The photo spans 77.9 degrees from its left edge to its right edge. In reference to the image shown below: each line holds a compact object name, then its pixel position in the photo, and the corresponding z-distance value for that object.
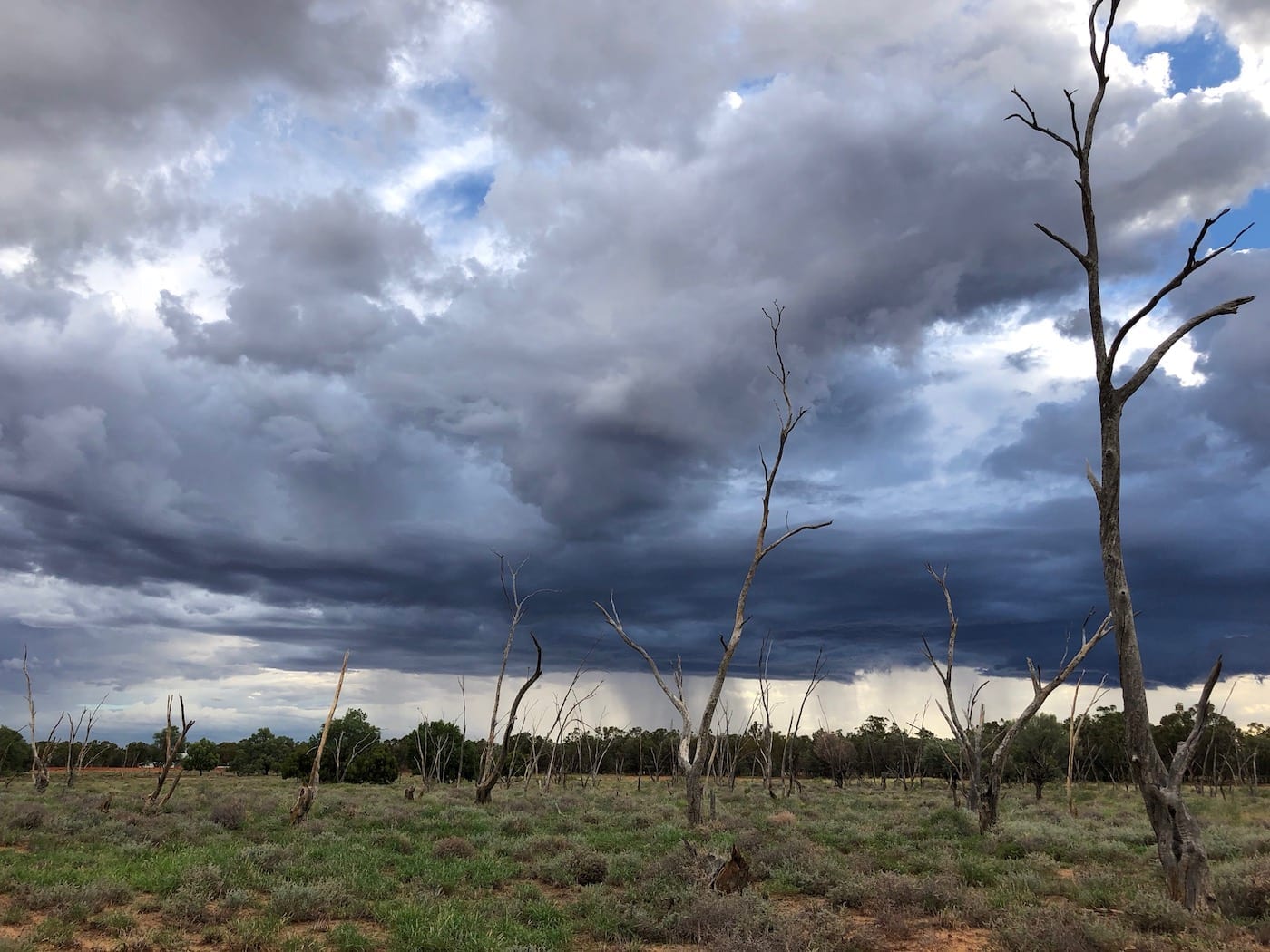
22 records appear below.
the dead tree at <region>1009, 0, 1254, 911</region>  11.26
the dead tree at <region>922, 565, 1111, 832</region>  21.02
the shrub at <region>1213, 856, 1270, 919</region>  11.70
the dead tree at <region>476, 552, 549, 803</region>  32.84
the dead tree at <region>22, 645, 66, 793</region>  36.78
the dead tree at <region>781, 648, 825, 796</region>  47.47
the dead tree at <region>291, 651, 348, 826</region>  24.19
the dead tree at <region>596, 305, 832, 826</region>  24.09
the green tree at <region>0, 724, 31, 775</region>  70.15
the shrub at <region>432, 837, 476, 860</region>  18.62
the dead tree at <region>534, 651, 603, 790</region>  50.08
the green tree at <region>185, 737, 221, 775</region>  78.94
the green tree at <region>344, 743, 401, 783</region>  67.12
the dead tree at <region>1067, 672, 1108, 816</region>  33.01
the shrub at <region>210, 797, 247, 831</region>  23.98
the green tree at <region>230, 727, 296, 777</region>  90.00
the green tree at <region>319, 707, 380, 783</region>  68.19
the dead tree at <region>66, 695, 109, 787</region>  40.94
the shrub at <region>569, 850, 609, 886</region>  16.48
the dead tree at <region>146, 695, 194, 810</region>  27.02
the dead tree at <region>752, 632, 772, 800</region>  44.94
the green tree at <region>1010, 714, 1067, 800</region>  57.09
